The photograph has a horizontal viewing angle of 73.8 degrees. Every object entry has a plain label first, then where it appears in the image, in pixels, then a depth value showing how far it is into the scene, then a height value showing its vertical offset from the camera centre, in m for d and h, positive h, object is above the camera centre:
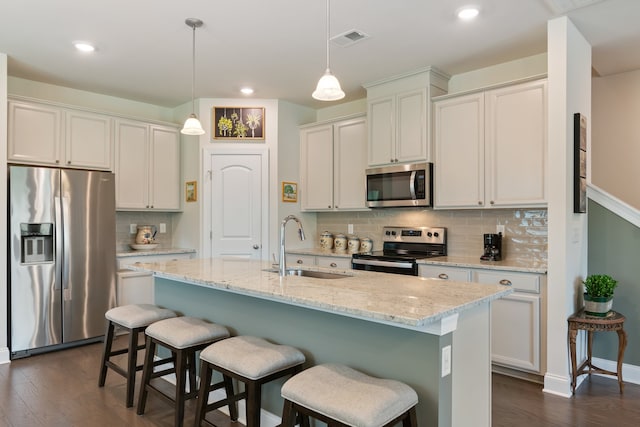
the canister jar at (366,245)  4.76 -0.35
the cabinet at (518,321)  3.16 -0.82
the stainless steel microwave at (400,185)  4.03 +0.28
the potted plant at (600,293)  3.01 -0.56
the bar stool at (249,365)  1.95 -0.72
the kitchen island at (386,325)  1.72 -0.54
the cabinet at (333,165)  4.70 +0.57
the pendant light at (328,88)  2.32 +0.69
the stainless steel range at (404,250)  3.91 -0.37
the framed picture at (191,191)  5.05 +0.28
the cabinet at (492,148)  3.40 +0.57
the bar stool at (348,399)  1.50 -0.69
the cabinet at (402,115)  4.02 +0.97
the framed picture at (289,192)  5.10 +0.27
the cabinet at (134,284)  4.46 -0.75
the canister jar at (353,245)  4.77 -0.35
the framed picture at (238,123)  5.01 +1.08
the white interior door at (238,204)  4.99 +0.12
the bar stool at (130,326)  2.79 -0.76
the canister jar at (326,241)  5.09 -0.32
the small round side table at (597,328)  2.94 -0.79
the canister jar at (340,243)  4.93 -0.34
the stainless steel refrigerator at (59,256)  3.78 -0.39
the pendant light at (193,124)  3.08 +0.69
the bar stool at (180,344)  2.37 -0.75
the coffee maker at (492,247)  3.69 -0.29
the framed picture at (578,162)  3.05 +0.37
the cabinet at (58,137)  3.99 +0.78
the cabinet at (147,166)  4.76 +0.56
